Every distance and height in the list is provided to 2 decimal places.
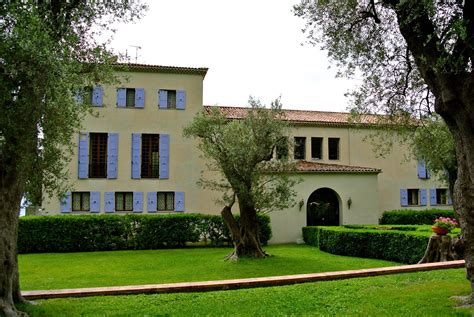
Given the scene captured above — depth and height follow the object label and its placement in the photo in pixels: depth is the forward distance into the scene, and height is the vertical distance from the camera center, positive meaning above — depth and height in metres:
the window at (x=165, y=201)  24.42 -0.27
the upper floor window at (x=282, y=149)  16.80 +1.74
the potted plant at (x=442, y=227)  13.34 -0.86
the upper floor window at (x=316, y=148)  27.80 +2.94
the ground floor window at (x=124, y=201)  23.94 -0.28
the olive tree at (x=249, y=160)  15.97 +1.28
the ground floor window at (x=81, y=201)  23.47 -0.28
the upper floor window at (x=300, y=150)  27.20 +2.77
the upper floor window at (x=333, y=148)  28.02 +2.97
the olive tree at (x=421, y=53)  7.00 +2.57
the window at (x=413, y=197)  28.62 +0.00
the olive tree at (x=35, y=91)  6.59 +1.58
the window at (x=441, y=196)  28.97 +0.07
